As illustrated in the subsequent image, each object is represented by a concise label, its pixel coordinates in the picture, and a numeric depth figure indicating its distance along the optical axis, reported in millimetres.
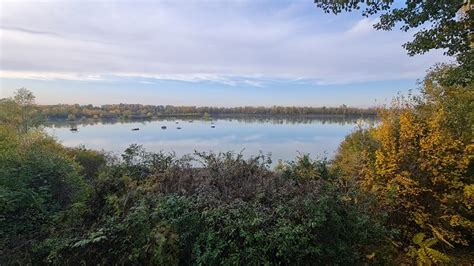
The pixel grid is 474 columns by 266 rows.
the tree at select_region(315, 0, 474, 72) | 4547
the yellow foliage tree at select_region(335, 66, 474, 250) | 5410
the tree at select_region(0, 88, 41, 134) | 28850
